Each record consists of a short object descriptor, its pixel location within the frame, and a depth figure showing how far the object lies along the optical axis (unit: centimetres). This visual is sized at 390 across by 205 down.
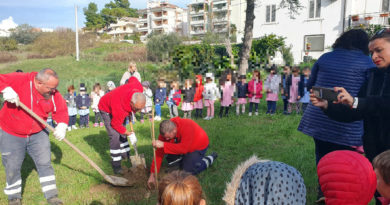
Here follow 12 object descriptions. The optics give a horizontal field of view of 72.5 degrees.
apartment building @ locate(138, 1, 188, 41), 6562
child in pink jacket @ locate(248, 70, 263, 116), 899
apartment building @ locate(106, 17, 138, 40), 6334
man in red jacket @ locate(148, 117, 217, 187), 375
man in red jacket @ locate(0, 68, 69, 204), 341
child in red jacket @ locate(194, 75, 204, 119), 910
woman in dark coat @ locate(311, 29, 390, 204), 214
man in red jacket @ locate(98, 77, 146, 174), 414
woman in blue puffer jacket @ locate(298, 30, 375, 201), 278
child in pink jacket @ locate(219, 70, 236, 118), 901
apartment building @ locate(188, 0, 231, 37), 3727
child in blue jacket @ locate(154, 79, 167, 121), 941
